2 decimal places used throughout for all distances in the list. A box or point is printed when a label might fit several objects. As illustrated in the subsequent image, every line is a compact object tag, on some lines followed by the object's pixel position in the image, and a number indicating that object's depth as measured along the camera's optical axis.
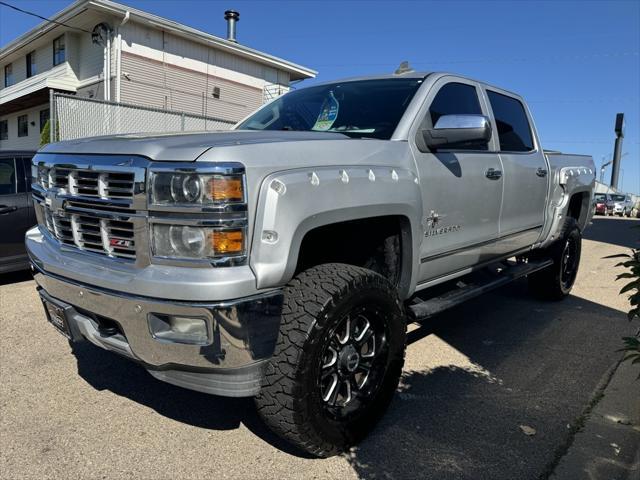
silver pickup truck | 2.09
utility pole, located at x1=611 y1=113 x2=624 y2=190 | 41.28
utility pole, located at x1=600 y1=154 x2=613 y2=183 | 57.64
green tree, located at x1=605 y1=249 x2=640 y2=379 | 2.53
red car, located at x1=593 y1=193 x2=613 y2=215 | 34.91
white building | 17.30
